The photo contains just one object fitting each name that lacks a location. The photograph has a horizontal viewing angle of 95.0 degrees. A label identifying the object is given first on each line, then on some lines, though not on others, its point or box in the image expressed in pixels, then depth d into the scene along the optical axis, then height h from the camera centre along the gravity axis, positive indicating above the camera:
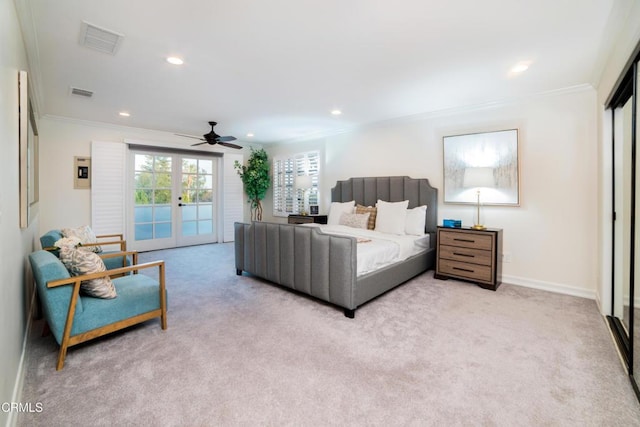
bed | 2.80 -0.52
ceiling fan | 4.81 +1.23
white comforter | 3.04 -0.39
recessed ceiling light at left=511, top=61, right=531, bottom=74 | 2.81 +1.45
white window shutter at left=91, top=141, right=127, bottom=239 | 5.17 +0.47
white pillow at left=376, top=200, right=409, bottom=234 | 4.29 -0.05
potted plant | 6.97 +0.93
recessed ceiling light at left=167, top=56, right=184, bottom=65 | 2.75 +1.45
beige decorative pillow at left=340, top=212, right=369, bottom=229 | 4.62 -0.10
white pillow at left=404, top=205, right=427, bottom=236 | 4.27 -0.12
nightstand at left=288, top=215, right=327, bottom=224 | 5.59 -0.11
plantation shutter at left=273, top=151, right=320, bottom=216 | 6.27 +0.69
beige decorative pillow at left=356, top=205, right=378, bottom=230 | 4.63 +0.03
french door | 5.86 +0.28
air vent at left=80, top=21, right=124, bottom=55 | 2.29 +1.43
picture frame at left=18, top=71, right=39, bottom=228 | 1.93 +0.48
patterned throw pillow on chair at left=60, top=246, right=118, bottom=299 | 2.13 -0.41
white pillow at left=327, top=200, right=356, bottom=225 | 5.07 +0.06
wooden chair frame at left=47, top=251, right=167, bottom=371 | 1.95 -0.84
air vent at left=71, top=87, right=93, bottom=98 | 3.58 +1.51
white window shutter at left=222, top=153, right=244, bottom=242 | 6.89 +0.46
